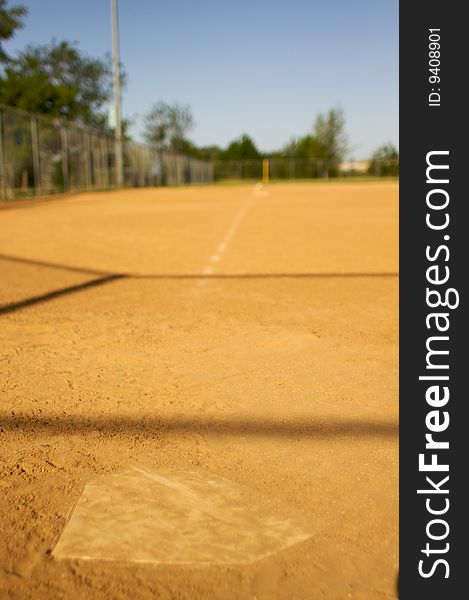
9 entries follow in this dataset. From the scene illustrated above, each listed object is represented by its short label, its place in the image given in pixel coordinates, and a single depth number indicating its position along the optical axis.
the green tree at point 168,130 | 69.88
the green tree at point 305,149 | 64.88
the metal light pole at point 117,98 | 29.28
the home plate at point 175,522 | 1.71
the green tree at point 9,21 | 27.22
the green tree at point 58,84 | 40.72
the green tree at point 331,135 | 66.12
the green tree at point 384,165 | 55.62
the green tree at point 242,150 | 75.38
